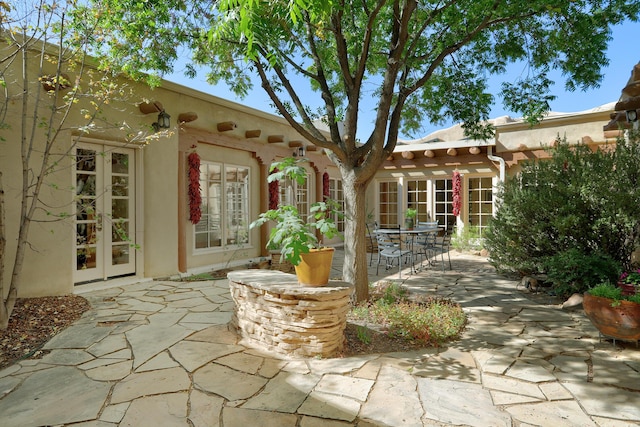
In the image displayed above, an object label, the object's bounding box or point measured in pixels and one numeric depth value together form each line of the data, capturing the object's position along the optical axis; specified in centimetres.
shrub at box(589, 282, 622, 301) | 348
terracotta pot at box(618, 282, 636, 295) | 374
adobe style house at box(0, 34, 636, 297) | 503
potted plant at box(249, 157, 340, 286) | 321
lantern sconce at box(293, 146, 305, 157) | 923
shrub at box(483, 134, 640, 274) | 471
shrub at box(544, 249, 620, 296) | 477
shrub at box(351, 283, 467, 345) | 372
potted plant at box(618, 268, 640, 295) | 374
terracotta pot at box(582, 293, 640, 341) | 336
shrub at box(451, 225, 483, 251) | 975
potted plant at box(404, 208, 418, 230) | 792
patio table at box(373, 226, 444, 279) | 656
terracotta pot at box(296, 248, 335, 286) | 329
